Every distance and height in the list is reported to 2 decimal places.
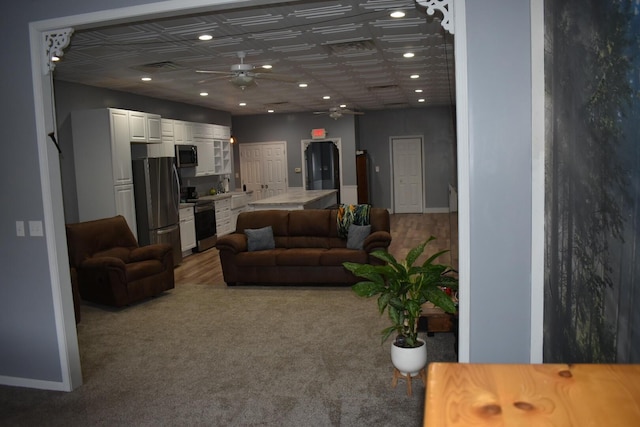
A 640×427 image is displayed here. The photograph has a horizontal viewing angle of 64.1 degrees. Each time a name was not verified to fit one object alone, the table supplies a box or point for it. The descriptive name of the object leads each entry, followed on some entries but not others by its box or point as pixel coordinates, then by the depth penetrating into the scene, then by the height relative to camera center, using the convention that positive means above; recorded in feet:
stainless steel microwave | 27.43 +1.07
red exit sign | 38.19 +2.69
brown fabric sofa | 19.42 -3.16
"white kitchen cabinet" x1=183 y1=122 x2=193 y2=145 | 28.48 +2.39
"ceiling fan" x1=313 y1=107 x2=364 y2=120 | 30.38 +3.42
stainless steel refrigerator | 23.00 -1.03
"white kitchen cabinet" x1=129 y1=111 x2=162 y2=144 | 23.11 +2.31
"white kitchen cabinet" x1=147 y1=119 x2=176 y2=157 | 25.23 +1.58
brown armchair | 17.51 -3.04
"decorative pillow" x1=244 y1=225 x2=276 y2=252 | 20.71 -2.72
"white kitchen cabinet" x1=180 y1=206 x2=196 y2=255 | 26.63 -2.86
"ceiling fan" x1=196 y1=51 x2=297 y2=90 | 15.98 +3.15
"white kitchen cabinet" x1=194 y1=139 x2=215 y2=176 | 30.19 +1.05
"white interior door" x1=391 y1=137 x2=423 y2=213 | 40.91 -0.72
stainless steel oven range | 28.09 -2.78
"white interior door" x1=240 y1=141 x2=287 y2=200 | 39.81 +0.32
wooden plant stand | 10.74 -4.42
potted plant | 10.16 -2.43
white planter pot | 10.45 -3.95
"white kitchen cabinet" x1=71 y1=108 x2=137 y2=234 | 21.47 +0.76
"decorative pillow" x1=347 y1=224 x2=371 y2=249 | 19.94 -2.63
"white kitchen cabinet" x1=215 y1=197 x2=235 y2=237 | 30.68 -2.63
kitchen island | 24.56 -1.53
